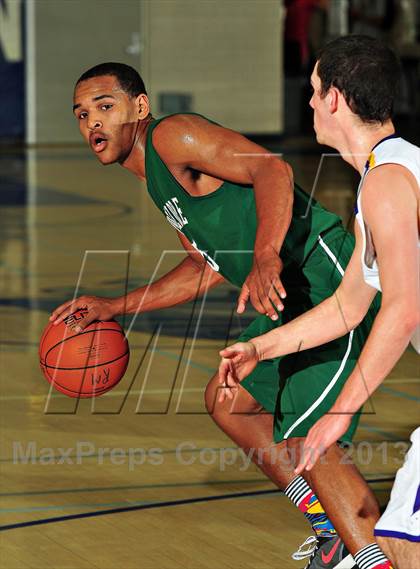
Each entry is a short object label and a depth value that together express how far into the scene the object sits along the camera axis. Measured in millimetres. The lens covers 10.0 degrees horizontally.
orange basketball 6992
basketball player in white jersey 4696
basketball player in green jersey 6170
